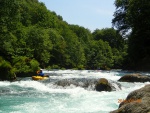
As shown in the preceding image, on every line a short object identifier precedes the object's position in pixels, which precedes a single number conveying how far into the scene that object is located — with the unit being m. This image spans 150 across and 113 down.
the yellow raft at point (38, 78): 25.39
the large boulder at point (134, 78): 24.02
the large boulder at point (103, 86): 18.63
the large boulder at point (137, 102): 7.10
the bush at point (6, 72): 25.73
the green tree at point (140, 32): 44.19
